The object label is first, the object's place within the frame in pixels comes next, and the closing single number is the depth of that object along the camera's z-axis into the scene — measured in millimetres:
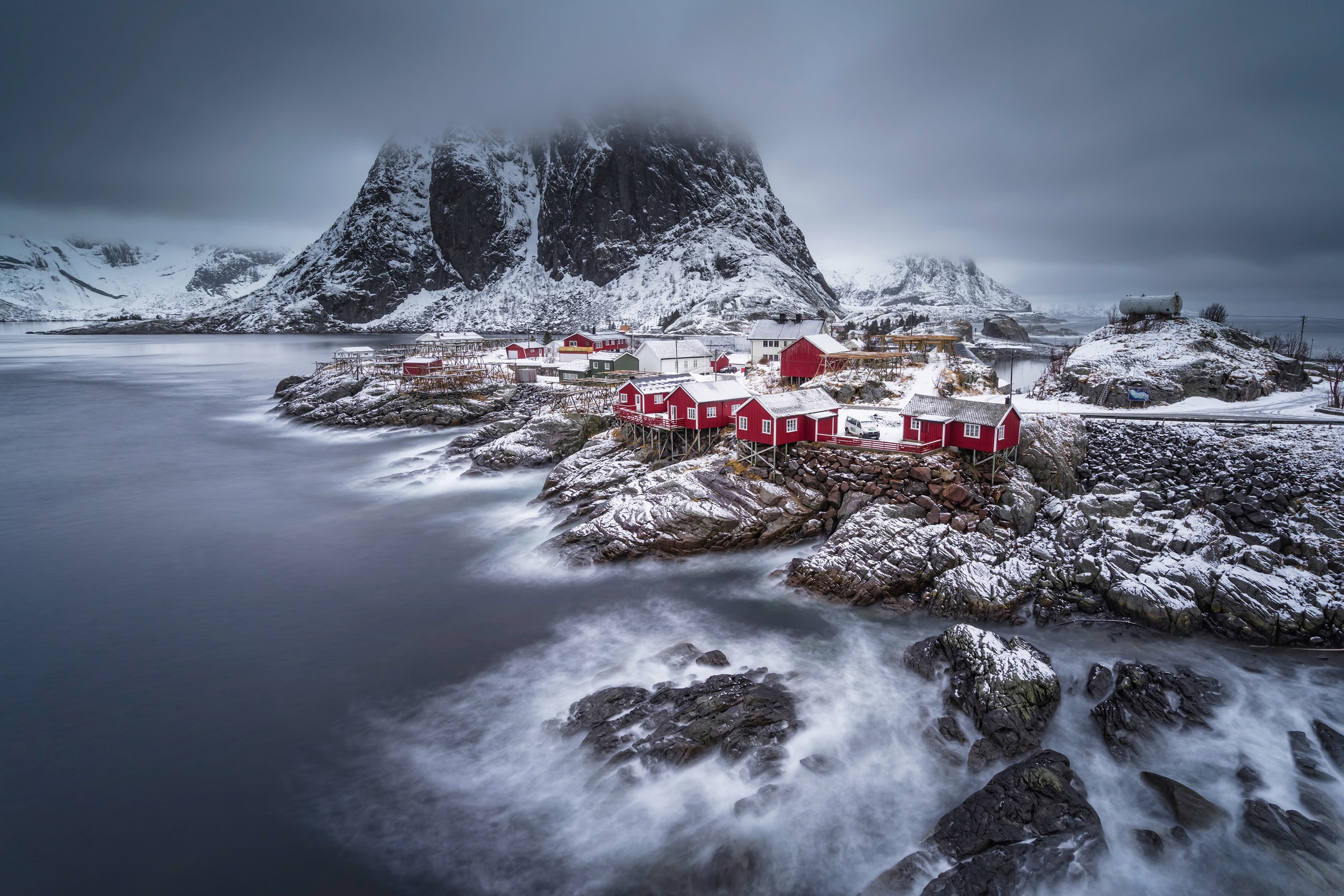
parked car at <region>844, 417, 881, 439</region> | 31000
